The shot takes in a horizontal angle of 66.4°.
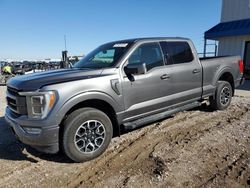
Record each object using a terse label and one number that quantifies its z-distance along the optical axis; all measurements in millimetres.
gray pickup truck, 2713
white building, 10611
